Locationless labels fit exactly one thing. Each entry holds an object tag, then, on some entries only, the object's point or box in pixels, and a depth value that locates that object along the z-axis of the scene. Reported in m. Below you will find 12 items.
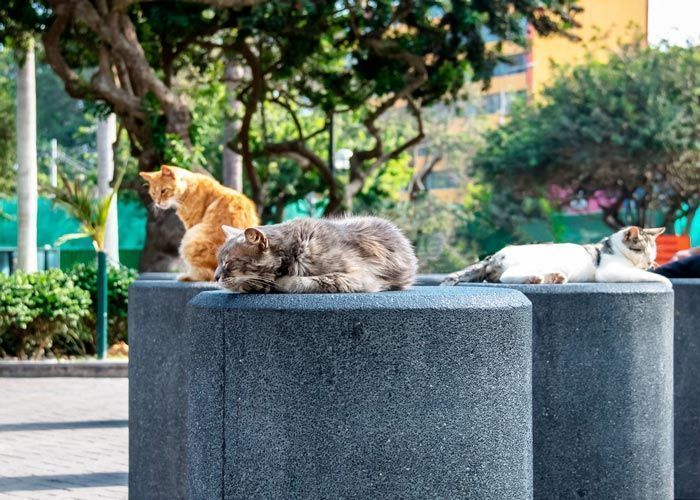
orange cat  5.67
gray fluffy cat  3.49
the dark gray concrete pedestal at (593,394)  4.71
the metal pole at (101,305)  14.37
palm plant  15.48
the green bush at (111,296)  15.15
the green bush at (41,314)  14.16
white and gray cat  5.48
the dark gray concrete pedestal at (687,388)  6.28
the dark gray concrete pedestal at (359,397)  3.09
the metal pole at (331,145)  24.95
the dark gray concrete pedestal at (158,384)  5.31
